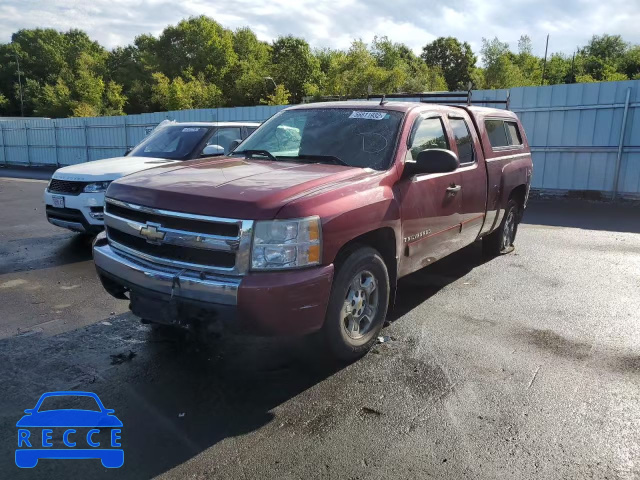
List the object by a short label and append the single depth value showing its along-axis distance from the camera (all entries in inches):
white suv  272.1
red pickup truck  124.0
